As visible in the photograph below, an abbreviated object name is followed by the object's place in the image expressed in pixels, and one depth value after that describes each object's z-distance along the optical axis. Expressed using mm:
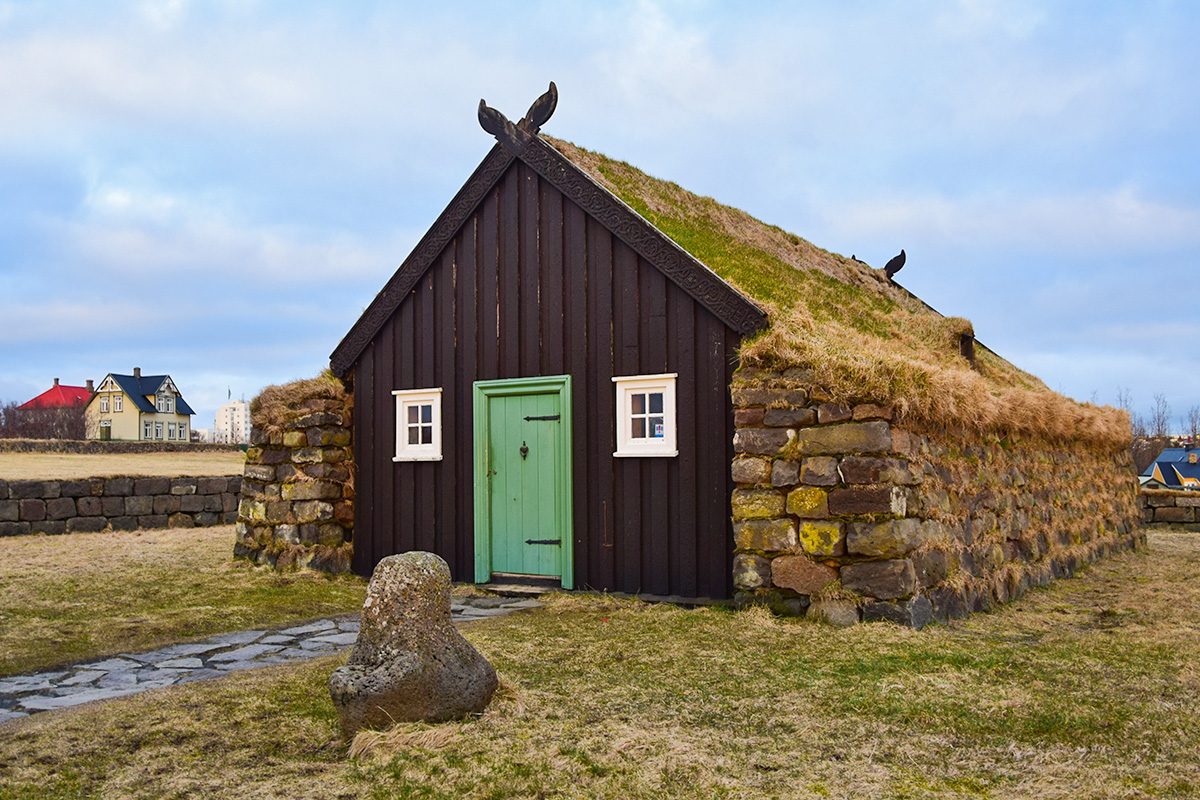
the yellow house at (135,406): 69312
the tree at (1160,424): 54250
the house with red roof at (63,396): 70750
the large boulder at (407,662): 4906
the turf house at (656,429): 8266
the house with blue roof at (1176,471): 24125
